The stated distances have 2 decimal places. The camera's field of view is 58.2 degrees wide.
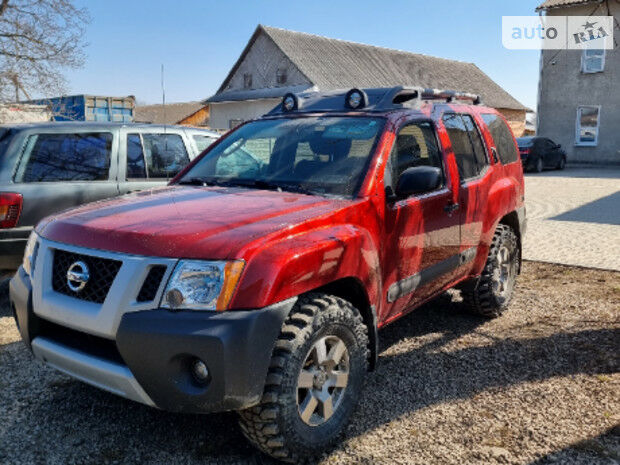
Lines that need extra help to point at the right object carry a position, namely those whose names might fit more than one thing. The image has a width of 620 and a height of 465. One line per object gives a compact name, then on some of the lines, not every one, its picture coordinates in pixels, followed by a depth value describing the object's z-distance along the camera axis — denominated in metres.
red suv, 2.41
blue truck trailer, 21.28
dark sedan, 22.22
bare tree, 14.16
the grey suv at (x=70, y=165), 4.86
